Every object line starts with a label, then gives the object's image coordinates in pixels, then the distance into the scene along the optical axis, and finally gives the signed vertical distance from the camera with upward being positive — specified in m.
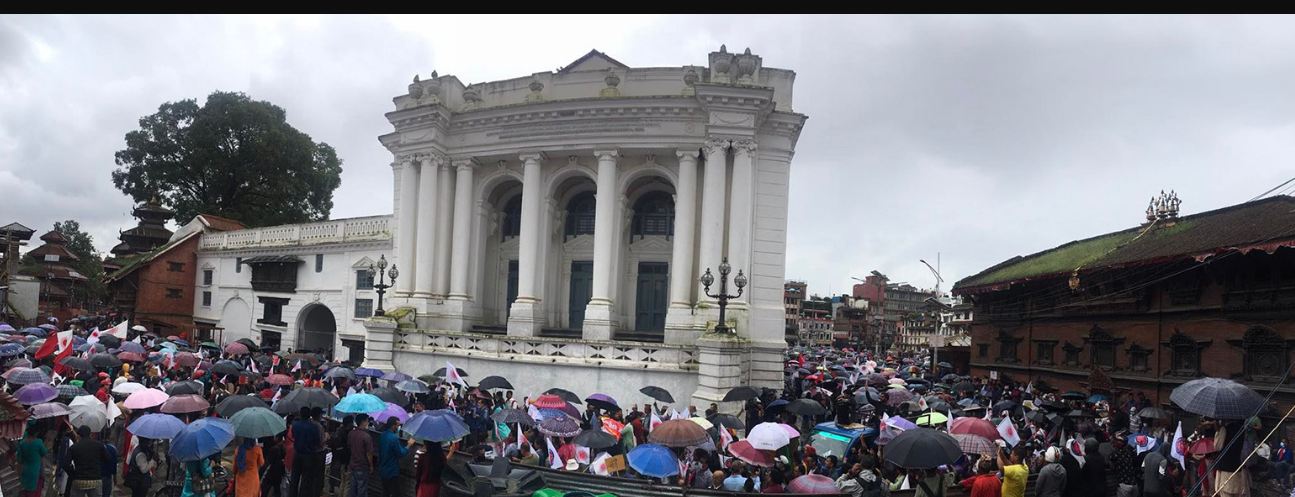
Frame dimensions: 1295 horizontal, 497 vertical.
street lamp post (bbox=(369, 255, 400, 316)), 27.74 -0.24
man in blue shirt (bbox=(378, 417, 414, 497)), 11.12 -2.64
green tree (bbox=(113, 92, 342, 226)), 51.59 +7.56
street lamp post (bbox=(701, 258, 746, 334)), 22.80 +0.16
